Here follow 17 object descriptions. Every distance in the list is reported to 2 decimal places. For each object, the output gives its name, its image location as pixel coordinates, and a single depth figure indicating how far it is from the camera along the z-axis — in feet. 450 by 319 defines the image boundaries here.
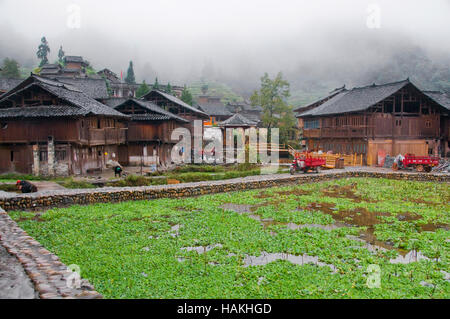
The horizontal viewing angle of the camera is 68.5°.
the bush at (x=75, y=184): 75.02
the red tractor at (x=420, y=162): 94.17
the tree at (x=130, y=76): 288.10
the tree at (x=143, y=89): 213.46
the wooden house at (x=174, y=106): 144.32
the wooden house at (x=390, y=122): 115.75
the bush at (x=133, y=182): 77.77
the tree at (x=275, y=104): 155.53
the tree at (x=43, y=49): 309.22
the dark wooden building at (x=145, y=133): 117.50
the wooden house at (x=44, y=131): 89.71
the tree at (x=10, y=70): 234.76
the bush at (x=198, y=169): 103.41
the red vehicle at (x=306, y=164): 96.37
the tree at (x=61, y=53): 336.92
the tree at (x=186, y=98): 222.77
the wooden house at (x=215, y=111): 219.00
